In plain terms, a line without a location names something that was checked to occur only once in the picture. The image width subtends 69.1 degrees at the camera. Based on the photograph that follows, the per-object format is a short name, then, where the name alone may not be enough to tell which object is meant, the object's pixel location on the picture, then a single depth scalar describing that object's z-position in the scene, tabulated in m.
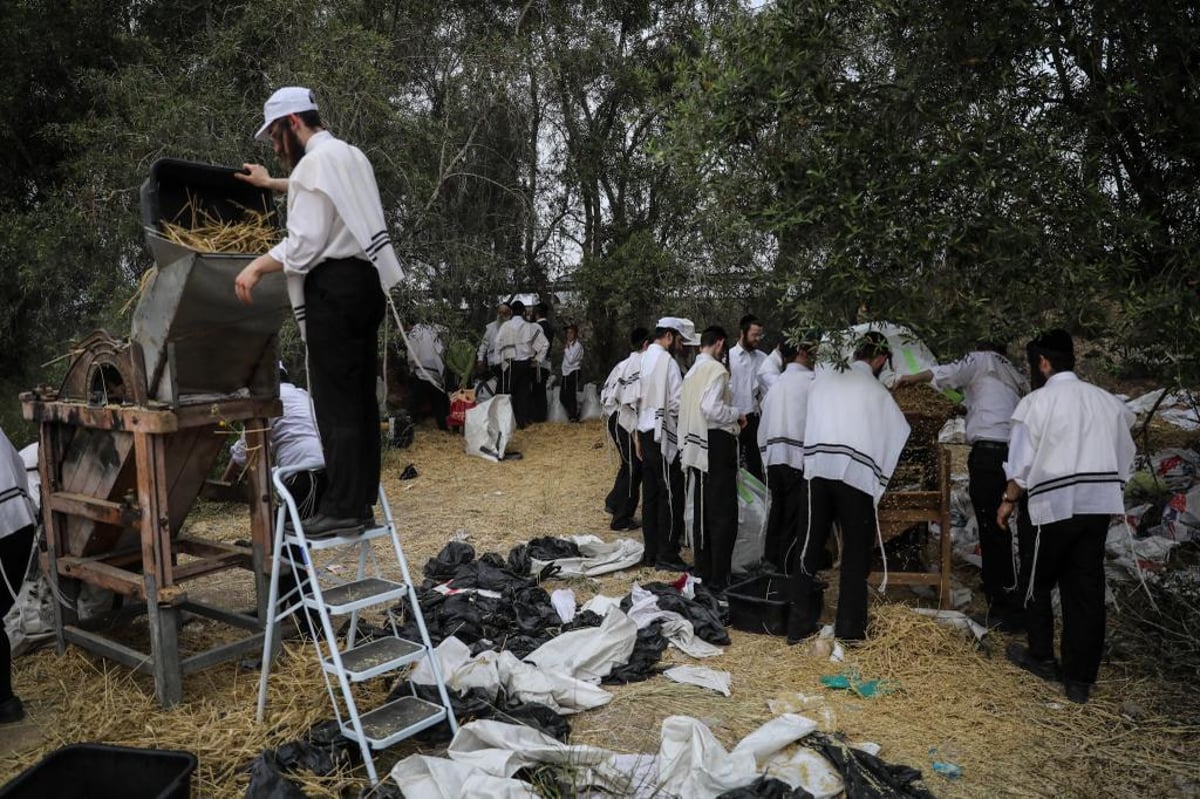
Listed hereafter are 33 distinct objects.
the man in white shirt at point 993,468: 5.85
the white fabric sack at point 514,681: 4.45
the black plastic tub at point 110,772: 3.30
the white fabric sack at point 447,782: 3.33
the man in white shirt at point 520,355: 13.80
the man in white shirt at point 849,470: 5.42
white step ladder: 3.57
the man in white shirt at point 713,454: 6.39
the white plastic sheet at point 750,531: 7.02
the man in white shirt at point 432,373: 12.41
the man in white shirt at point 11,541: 4.41
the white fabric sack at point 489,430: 12.06
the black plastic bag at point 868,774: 3.69
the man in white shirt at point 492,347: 14.01
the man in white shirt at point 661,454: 7.21
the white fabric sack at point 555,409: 14.71
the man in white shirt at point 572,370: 14.46
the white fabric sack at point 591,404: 14.66
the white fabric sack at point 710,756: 3.59
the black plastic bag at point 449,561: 6.88
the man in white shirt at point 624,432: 7.82
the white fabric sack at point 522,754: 3.60
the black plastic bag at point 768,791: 3.51
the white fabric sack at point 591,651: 4.89
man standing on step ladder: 3.50
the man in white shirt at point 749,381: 8.96
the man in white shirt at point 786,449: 6.57
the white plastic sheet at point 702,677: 4.89
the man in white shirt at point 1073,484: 4.74
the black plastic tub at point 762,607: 5.74
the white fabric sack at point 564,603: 5.88
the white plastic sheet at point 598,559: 6.99
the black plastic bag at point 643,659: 4.95
